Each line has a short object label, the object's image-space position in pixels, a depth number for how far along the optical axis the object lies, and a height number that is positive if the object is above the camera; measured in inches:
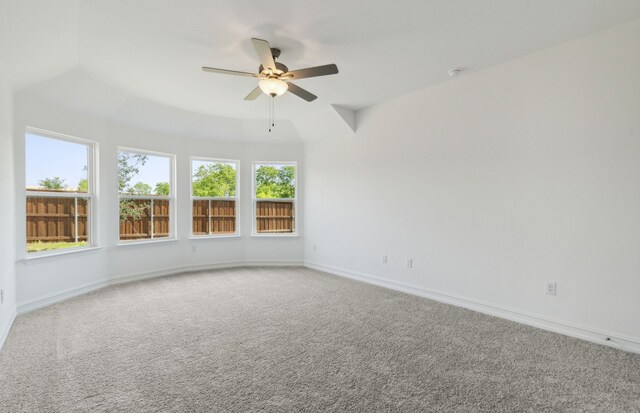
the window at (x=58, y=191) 145.0 +9.8
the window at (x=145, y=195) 193.5 +9.4
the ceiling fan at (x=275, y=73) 104.3 +48.8
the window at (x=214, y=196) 226.4 +8.9
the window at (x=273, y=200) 244.1 +5.7
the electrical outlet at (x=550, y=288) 118.3 -32.3
